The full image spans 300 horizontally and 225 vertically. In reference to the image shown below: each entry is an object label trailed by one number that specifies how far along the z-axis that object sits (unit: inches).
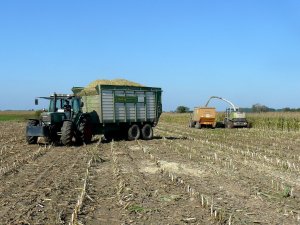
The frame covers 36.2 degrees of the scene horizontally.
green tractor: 718.5
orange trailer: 1445.6
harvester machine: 1443.2
